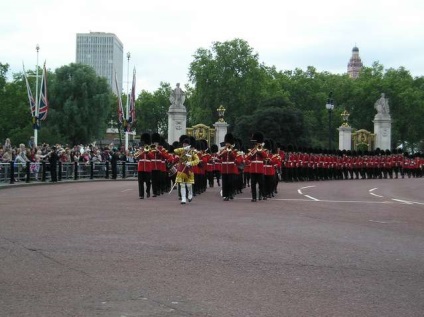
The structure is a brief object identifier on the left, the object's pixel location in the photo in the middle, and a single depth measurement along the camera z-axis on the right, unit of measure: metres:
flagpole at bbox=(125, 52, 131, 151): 48.24
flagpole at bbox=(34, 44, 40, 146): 35.21
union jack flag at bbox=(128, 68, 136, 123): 47.44
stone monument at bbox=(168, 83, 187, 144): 52.12
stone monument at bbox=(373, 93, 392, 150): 62.16
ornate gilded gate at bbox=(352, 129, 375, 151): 60.78
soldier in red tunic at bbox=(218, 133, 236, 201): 21.11
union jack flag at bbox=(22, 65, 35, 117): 36.25
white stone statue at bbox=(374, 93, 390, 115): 62.61
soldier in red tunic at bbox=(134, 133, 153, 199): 21.12
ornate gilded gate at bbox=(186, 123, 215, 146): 52.46
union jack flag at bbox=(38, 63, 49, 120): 35.98
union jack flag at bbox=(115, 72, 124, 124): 46.60
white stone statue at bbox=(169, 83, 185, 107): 52.56
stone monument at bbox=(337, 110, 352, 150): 59.75
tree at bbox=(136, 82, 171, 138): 120.00
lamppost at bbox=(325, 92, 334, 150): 48.03
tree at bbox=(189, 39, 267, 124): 82.12
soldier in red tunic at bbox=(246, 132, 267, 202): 20.44
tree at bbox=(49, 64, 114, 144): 77.81
